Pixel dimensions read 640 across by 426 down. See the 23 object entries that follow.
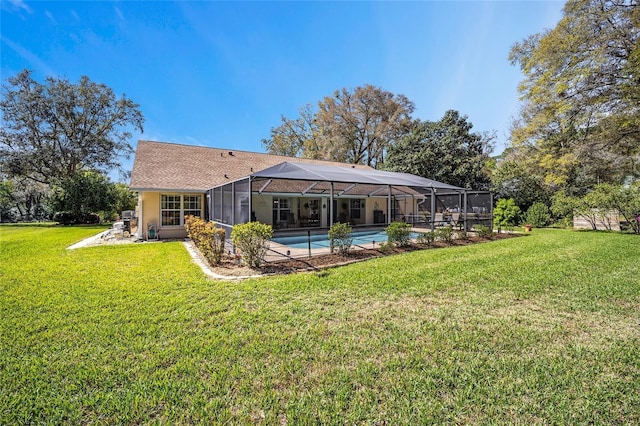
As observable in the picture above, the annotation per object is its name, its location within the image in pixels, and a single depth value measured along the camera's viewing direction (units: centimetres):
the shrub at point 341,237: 857
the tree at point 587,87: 1362
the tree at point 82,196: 2225
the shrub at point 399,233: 966
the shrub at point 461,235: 1224
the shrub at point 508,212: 2000
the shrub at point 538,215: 1905
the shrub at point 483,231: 1290
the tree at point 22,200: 2966
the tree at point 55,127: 2573
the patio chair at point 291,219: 1692
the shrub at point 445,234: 1118
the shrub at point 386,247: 909
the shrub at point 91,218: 2364
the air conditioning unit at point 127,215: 1658
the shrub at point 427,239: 1069
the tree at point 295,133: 3488
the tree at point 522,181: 2045
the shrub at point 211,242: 746
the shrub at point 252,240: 693
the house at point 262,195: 1049
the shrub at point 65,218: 2265
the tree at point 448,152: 2331
